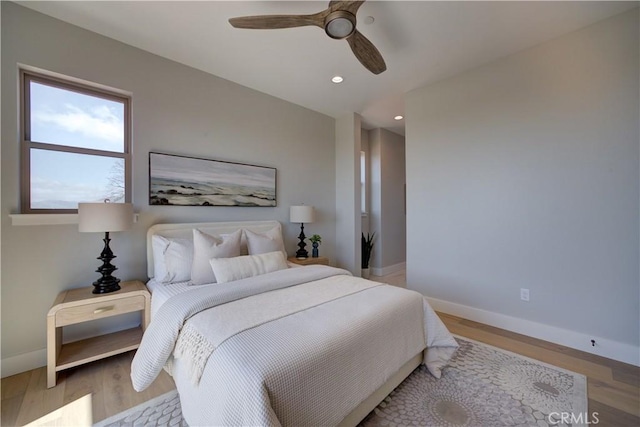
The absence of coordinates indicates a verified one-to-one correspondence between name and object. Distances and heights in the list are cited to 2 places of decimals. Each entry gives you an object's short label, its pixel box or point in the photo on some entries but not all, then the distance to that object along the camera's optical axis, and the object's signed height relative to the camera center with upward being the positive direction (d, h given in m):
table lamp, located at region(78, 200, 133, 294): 1.99 -0.05
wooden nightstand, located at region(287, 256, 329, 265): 3.42 -0.62
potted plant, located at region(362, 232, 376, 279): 4.76 -0.76
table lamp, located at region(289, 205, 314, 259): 3.59 -0.01
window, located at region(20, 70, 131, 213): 2.13 +0.64
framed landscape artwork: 2.66 +0.38
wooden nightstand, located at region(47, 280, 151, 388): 1.81 -0.76
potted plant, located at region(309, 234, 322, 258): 3.76 -0.42
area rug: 1.54 -1.22
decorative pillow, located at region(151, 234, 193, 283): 2.33 -0.40
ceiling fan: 1.61 +1.27
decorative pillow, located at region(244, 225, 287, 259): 2.72 -0.31
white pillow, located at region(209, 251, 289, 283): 2.19 -0.46
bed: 1.08 -0.65
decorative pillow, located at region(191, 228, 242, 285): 2.27 -0.33
